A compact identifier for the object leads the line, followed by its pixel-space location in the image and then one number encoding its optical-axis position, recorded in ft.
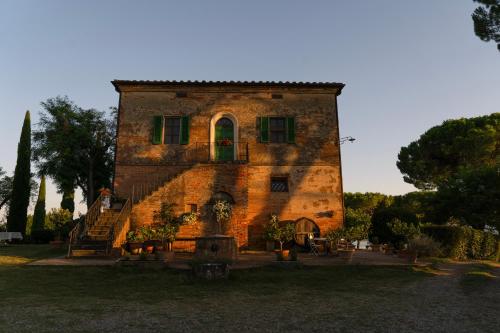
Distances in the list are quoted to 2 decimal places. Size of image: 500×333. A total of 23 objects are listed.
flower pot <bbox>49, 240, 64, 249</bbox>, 45.95
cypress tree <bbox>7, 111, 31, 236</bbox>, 71.92
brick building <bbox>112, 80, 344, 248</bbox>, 47.93
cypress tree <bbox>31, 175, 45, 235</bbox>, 82.53
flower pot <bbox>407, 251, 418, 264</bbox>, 35.50
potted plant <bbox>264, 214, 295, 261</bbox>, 42.16
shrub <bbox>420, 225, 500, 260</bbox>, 45.80
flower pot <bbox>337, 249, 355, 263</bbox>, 35.35
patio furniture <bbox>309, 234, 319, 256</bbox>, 42.31
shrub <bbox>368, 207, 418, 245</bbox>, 52.29
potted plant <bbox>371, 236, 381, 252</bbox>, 48.55
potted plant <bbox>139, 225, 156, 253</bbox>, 37.92
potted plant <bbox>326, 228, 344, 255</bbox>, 40.45
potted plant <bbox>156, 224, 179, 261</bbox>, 38.58
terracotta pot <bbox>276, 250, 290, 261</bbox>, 32.86
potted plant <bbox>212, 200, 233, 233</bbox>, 43.34
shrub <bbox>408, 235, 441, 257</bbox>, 39.01
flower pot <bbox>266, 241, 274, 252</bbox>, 44.83
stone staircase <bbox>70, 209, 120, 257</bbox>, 35.12
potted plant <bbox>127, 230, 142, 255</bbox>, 38.24
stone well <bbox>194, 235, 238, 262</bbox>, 30.63
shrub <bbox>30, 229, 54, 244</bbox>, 66.28
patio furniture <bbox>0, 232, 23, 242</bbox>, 56.75
